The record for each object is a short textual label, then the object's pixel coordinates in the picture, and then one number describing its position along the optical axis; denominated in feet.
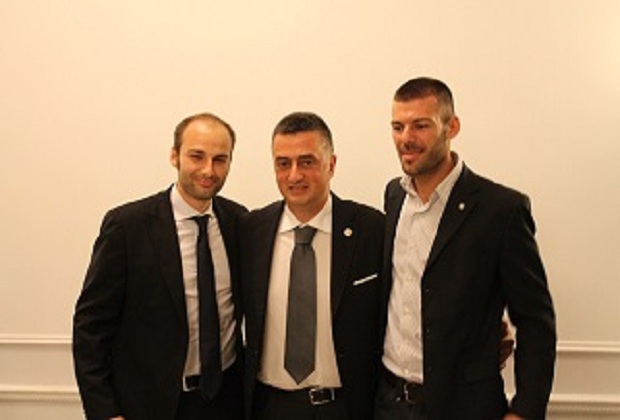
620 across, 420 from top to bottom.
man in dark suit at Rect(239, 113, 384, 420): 6.73
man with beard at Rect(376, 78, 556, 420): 6.11
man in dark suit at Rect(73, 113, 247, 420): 6.71
